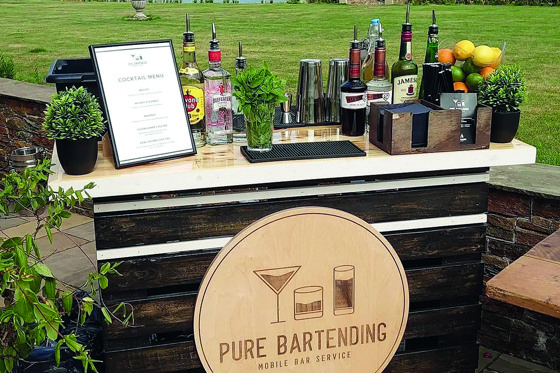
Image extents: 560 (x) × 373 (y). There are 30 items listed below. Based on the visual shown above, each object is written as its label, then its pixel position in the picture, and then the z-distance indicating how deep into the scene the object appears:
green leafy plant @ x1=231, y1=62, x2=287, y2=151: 2.27
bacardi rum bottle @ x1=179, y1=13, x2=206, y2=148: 2.38
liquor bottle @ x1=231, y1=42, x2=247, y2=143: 2.49
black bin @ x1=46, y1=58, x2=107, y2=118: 2.52
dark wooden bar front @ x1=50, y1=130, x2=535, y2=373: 2.22
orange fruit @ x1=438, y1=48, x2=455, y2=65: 2.69
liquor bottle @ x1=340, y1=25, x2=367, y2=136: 2.46
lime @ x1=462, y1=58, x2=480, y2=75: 2.65
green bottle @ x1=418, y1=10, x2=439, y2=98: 2.64
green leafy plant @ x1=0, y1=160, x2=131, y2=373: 1.78
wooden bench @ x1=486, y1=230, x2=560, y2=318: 1.76
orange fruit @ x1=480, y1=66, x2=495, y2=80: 2.62
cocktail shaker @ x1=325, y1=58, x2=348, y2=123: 2.63
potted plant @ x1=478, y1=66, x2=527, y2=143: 2.47
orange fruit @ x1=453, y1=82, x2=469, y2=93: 2.65
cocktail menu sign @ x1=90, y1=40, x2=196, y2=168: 2.21
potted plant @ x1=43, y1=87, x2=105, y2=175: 2.12
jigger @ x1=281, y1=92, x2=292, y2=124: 2.76
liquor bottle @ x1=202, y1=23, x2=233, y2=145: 2.38
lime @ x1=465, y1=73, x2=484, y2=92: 2.60
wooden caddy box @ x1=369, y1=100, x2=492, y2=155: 2.32
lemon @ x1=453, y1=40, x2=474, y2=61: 2.63
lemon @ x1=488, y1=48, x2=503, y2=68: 2.62
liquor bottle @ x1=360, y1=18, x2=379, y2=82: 2.70
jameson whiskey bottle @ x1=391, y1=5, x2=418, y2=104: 2.57
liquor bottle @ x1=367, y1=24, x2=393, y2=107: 2.58
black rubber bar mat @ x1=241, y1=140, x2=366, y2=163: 2.29
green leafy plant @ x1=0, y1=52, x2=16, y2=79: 7.19
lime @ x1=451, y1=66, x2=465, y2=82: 2.67
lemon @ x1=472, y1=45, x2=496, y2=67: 2.62
